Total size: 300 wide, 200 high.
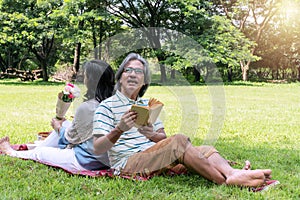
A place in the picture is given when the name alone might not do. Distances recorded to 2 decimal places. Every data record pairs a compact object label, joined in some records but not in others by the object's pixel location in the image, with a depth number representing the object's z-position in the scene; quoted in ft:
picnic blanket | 9.63
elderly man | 8.92
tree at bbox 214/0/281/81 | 73.20
